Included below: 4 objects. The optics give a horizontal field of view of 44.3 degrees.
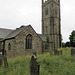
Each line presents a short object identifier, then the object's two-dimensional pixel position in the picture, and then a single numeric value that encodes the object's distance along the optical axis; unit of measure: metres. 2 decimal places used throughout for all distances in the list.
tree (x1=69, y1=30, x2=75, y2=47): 45.69
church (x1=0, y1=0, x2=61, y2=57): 18.82
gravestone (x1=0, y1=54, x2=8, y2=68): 7.42
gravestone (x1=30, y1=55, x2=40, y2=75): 4.42
